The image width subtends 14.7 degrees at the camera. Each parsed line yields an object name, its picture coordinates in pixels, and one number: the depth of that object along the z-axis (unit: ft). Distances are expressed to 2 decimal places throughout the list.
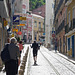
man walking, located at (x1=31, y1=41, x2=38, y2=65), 63.93
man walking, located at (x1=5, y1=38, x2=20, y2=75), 30.81
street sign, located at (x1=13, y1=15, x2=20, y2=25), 111.31
